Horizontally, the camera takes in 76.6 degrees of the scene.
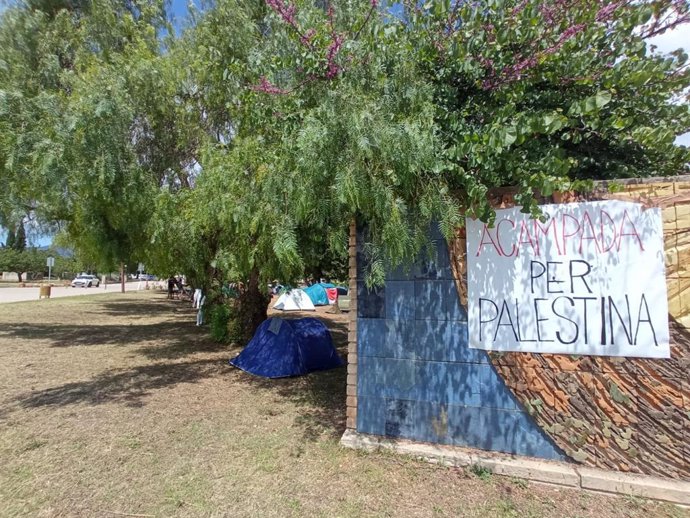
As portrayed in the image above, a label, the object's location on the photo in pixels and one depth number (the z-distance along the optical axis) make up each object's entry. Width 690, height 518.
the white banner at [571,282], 3.21
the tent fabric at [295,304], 19.43
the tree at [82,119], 5.25
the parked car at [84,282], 50.97
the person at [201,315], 12.99
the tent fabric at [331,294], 24.13
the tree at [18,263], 68.12
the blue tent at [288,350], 7.02
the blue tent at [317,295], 23.48
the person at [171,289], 27.30
